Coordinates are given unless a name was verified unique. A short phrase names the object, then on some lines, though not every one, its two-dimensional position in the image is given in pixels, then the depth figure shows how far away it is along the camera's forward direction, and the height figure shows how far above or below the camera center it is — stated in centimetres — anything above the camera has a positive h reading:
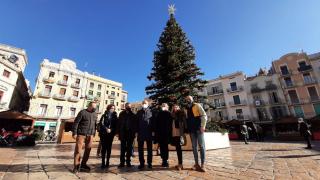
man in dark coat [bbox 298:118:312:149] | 851 +23
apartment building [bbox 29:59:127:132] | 2853 +927
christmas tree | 1046 +437
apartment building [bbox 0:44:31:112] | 2177 +915
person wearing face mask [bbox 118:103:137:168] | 455 +23
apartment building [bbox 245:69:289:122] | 2959 +672
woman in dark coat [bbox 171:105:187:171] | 434 +28
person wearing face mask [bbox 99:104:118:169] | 457 +36
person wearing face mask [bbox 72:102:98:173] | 402 +25
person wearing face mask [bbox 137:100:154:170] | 434 +29
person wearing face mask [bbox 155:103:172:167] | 442 +24
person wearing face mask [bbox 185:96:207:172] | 399 +32
